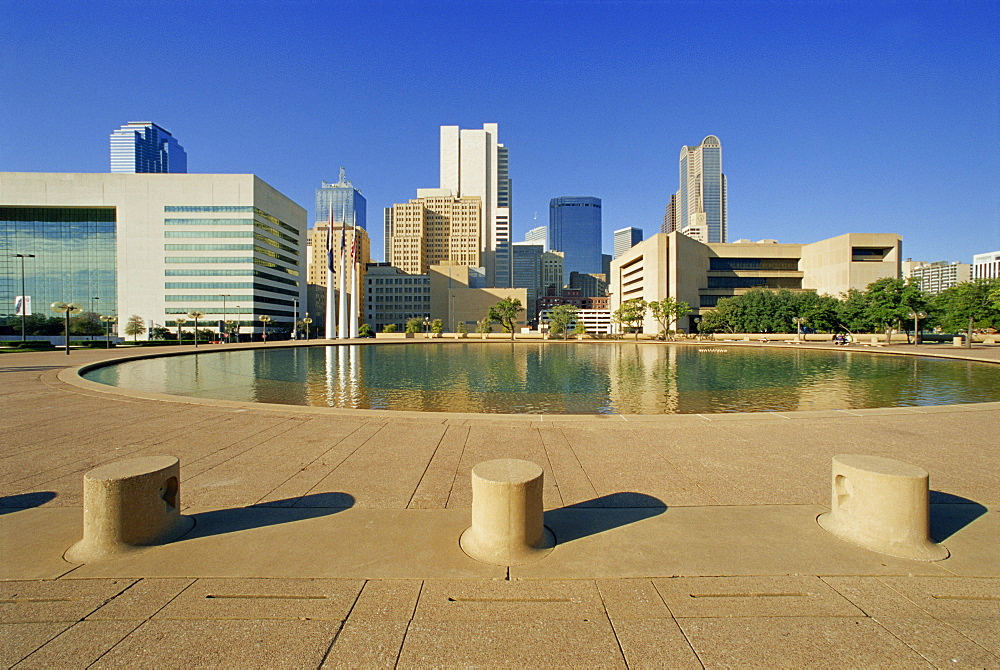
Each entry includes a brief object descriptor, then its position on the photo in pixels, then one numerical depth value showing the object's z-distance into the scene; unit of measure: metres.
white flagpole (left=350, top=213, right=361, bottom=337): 70.97
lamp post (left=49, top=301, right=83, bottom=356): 34.57
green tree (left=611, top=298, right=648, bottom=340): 87.56
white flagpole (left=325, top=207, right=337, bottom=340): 72.59
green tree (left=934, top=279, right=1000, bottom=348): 48.69
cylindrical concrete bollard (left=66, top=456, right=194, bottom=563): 4.18
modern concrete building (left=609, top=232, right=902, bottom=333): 92.19
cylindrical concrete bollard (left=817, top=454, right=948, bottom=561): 4.28
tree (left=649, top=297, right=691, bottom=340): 80.06
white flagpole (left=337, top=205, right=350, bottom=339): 74.50
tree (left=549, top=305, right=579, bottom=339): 88.62
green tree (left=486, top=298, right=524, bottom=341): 83.44
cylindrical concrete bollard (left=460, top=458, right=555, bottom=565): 4.16
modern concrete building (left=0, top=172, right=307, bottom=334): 90.12
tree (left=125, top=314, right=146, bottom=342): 79.19
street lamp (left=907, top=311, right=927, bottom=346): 55.34
